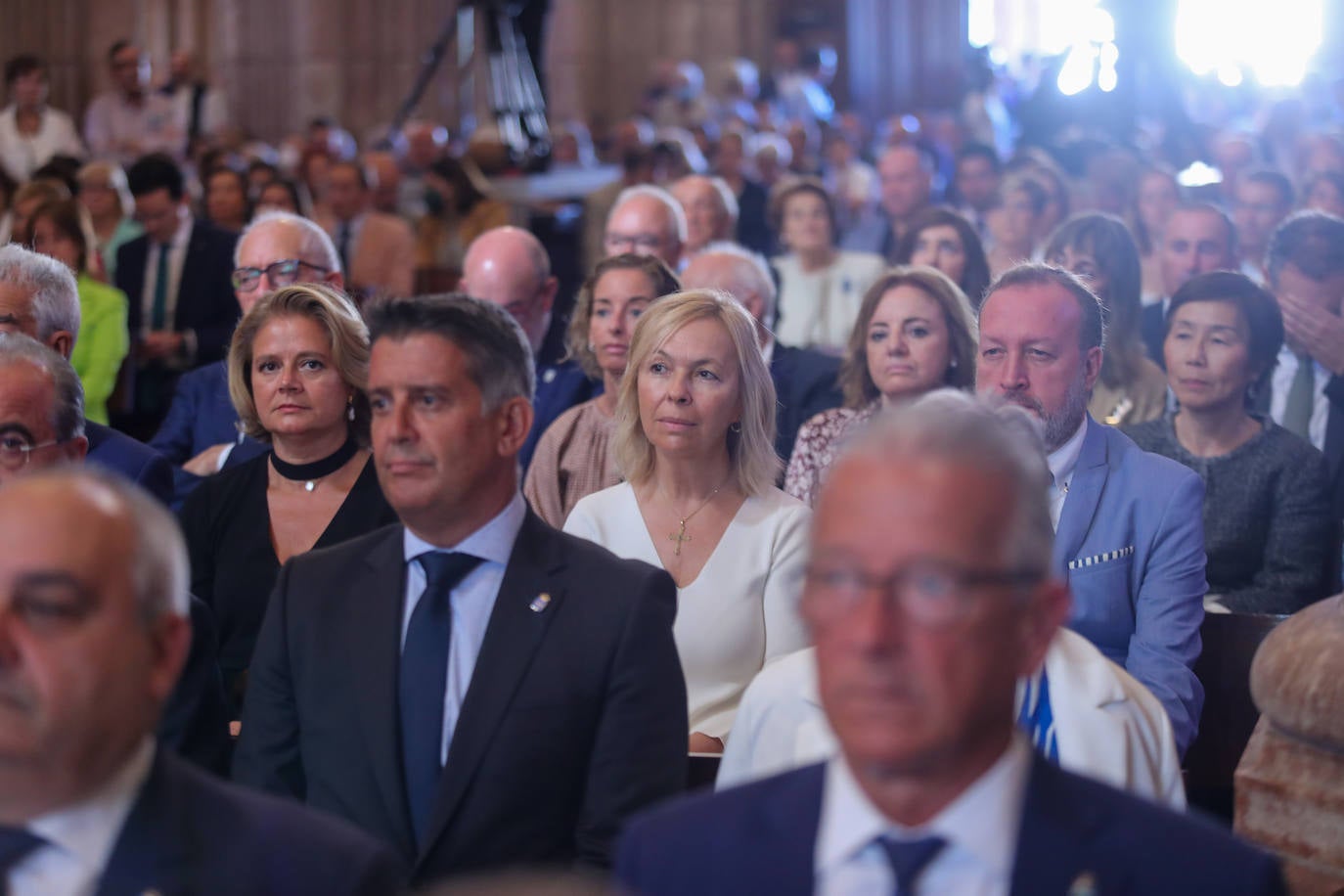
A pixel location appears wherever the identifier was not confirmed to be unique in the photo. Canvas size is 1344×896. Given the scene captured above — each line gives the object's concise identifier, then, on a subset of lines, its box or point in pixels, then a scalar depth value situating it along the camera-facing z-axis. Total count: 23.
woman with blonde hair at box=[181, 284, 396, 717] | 7.61
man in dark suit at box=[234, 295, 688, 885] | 5.09
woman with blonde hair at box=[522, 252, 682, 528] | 9.56
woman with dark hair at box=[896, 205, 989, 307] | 12.48
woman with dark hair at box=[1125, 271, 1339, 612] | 8.60
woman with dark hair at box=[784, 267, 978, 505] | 9.24
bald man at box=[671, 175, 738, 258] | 14.84
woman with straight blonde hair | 7.20
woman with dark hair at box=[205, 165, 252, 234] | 17.39
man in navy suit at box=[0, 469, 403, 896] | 3.50
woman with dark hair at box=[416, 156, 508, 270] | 19.17
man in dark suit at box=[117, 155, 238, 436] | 14.63
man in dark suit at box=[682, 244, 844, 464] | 10.75
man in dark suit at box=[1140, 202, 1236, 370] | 12.70
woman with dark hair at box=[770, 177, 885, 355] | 15.29
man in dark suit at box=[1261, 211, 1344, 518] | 10.86
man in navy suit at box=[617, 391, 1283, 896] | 3.30
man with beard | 6.76
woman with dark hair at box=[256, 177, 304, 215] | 17.75
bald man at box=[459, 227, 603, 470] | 10.96
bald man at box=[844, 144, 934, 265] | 16.92
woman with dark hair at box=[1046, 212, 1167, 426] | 10.83
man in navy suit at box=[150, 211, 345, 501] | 10.23
